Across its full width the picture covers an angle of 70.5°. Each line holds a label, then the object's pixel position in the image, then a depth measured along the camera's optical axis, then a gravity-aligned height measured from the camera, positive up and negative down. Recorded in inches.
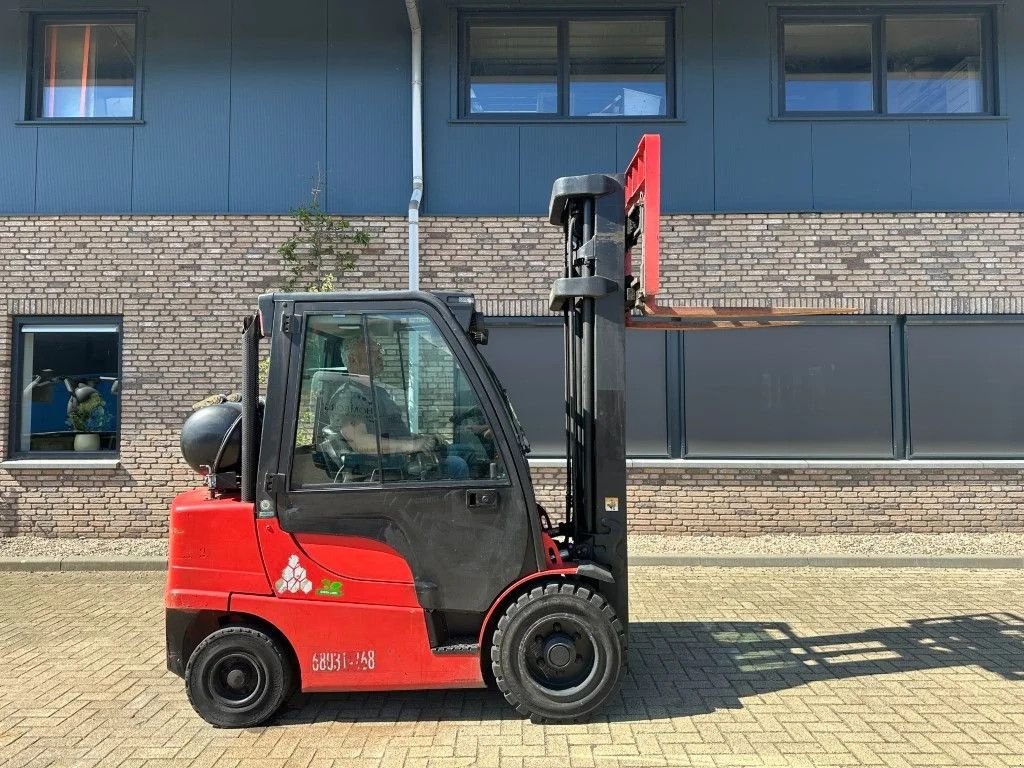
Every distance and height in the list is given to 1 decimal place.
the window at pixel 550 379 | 328.2 +16.1
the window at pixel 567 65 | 340.5 +165.3
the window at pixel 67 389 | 330.0 +11.4
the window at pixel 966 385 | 325.1 +13.3
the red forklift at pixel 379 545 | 145.4 -26.5
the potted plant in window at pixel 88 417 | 331.3 -1.4
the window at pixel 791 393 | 326.0 +9.7
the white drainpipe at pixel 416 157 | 323.9 +115.9
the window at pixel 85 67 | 342.3 +164.8
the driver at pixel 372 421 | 146.6 -1.4
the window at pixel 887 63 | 338.3 +165.4
